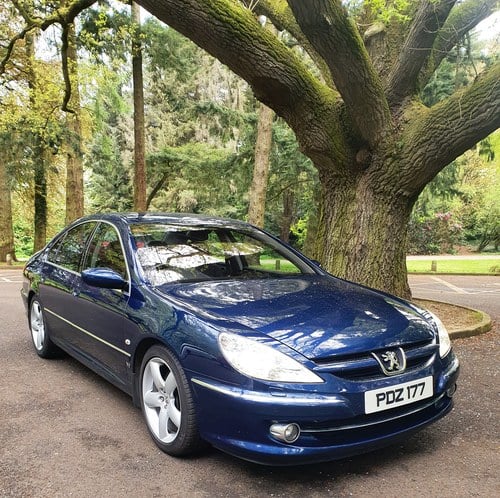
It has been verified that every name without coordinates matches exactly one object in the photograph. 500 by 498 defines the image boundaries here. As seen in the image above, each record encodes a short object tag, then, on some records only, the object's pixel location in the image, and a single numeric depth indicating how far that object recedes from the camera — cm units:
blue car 250
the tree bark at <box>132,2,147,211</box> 1603
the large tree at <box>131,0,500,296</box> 529
